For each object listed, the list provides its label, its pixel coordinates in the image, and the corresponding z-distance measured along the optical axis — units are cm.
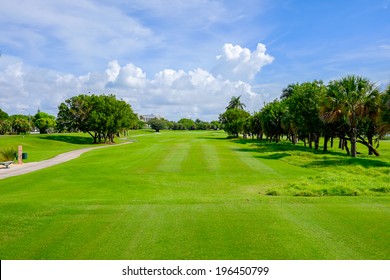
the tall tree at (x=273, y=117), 6481
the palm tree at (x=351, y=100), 3459
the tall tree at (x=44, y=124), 16090
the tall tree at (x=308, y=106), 4038
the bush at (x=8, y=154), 3366
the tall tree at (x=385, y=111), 3141
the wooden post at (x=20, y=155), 3238
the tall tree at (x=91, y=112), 8562
